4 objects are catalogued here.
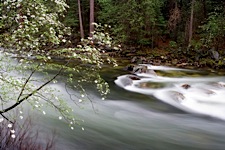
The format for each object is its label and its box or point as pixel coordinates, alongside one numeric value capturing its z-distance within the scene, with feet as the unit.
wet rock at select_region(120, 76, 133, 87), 34.94
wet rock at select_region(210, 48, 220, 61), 51.98
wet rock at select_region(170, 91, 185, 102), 28.58
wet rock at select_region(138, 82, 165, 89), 34.17
